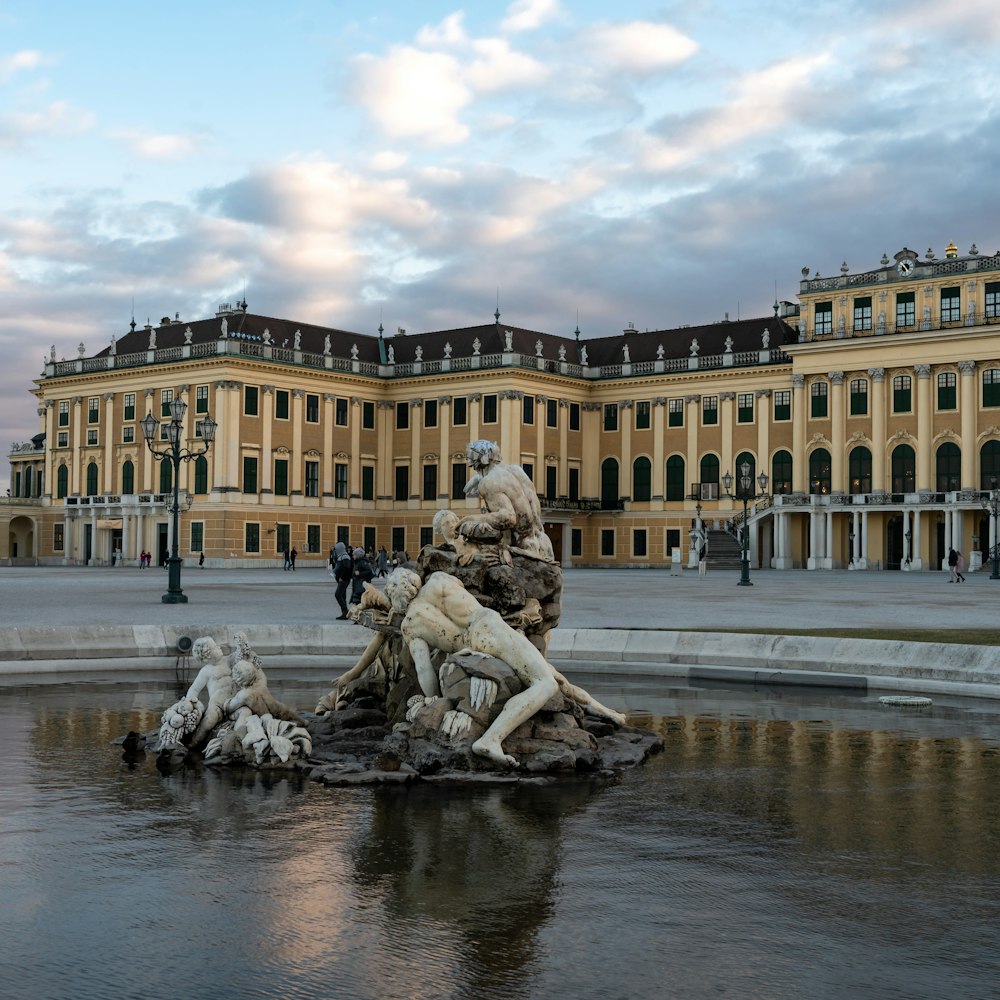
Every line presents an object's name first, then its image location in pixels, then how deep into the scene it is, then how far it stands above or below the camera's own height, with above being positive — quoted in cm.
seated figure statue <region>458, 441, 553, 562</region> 1144 +39
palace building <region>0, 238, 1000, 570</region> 7394 +735
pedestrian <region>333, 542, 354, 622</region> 2431 -40
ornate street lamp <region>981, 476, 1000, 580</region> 5426 +193
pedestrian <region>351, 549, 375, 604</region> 2322 -33
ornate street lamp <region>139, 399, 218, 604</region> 3067 +280
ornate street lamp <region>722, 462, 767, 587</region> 4506 +222
